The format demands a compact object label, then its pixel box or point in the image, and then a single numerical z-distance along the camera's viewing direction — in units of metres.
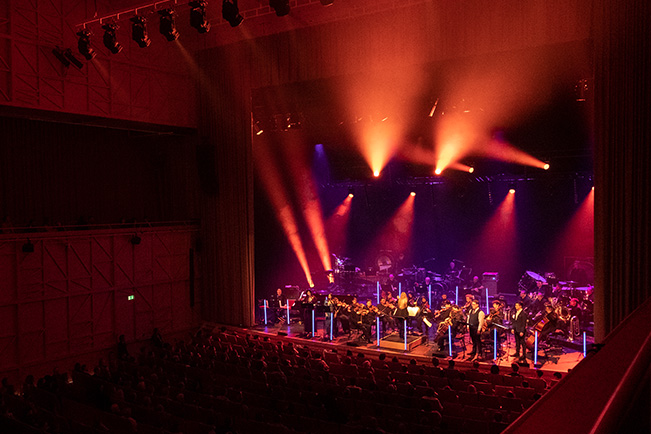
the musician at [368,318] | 16.42
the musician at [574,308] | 15.32
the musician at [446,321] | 14.82
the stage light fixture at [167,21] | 12.90
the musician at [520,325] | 13.75
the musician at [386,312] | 16.23
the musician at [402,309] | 15.78
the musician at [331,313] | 17.33
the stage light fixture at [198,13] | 12.06
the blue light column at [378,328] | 16.06
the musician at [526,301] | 16.41
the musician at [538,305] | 15.87
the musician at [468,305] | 14.59
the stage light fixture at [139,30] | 13.41
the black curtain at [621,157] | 12.67
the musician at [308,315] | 17.59
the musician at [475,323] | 14.20
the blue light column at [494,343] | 14.11
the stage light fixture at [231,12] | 11.45
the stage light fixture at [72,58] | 15.84
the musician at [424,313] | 15.84
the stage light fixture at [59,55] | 16.03
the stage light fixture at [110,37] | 14.03
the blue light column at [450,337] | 14.60
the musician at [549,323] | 13.66
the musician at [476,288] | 20.28
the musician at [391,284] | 21.17
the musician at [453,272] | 21.72
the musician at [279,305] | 19.92
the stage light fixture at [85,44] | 14.99
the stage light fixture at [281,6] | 10.89
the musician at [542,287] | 18.50
